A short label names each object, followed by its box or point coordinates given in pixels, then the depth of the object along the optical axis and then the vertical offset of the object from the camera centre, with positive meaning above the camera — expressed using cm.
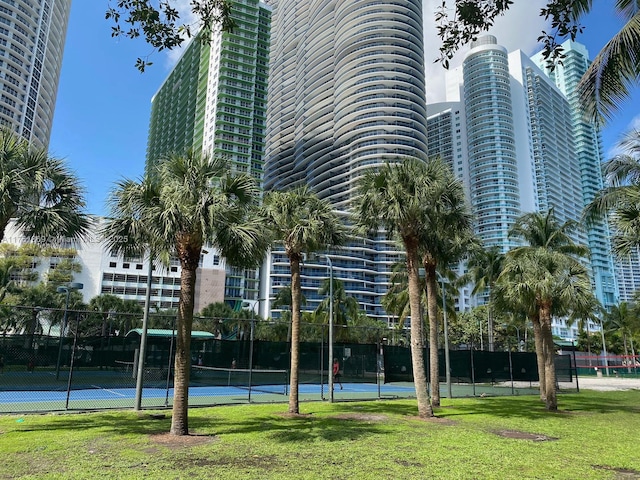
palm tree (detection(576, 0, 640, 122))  901 +532
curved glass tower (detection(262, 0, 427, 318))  13862 +7328
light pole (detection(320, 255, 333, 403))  2116 -27
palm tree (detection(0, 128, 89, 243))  1190 +375
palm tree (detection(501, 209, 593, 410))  1998 +305
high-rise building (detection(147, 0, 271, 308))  14175 +7582
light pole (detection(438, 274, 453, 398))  2376 +6
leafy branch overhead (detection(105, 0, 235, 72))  670 +439
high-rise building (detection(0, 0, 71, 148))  10750 +6393
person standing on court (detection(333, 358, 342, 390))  2703 -104
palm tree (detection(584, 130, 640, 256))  1590 +495
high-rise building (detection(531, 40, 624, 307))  19300 +3317
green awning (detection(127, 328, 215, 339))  3746 +123
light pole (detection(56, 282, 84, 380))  2192 +351
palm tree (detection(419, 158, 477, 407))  1730 +460
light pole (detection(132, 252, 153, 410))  1652 -17
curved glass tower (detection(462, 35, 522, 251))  16938 +7415
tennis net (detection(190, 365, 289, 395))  2827 -179
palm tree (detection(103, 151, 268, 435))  1198 +311
